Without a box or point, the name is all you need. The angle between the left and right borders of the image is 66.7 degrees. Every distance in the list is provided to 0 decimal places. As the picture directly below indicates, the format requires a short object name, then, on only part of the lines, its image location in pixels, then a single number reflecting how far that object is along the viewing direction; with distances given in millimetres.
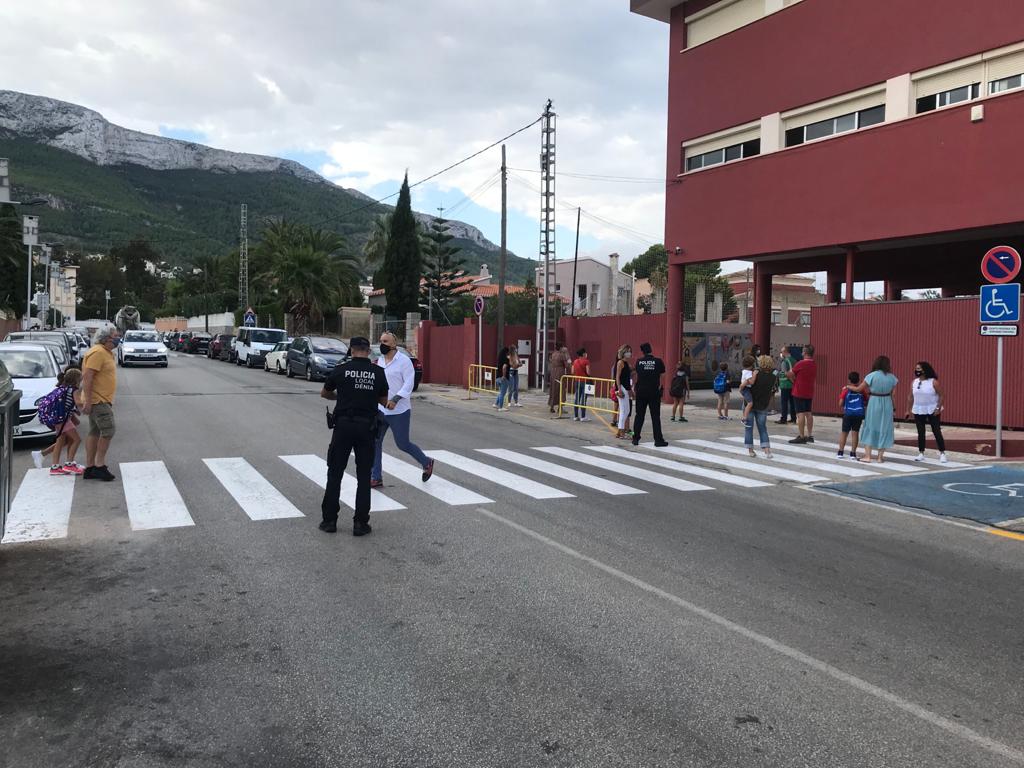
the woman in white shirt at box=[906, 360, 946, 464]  12211
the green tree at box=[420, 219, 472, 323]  67250
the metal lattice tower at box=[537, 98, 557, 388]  22528
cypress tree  60344
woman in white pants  15094
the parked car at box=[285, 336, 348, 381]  28719
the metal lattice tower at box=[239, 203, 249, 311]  58119
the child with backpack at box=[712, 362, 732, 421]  18344
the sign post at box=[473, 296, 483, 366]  22531
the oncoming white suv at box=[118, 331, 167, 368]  33188
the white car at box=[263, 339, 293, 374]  32938
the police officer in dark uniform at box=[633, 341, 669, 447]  13719
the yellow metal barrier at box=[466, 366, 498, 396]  24422
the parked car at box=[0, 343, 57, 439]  11656
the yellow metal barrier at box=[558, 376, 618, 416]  17719
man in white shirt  9031
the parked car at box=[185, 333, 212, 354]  54478
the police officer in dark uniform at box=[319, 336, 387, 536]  7118
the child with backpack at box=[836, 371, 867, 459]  12500
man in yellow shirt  9203
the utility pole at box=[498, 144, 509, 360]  24750
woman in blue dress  12273
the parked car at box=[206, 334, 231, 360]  47006
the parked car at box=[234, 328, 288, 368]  38250
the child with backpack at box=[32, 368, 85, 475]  9617
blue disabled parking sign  12016
